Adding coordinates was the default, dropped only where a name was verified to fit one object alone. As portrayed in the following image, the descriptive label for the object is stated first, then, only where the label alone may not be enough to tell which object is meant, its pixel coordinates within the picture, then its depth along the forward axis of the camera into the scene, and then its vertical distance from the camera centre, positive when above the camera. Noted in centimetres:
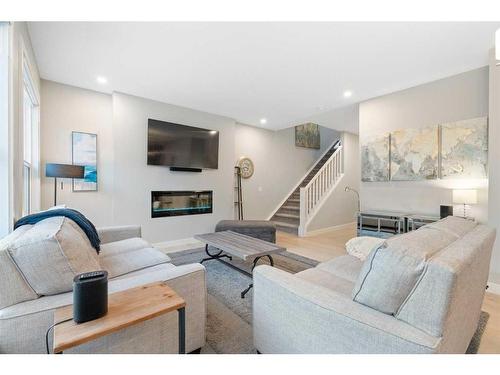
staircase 526 -35
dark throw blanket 164 -25
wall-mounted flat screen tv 405 +77
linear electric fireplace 418 -32
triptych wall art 290 +49
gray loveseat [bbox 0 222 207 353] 103 -58
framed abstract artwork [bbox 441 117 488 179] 285 +50
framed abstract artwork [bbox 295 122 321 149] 691 +157
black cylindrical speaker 89 -44
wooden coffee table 234 -67
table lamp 273 -11
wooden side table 82 -53
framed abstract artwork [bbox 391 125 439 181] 327 +49
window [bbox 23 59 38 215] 280 +60
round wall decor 567 +49
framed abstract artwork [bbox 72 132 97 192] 353 +46
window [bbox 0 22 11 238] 158 +33
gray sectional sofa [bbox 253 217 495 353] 87 -54
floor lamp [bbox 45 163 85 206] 289 +20
